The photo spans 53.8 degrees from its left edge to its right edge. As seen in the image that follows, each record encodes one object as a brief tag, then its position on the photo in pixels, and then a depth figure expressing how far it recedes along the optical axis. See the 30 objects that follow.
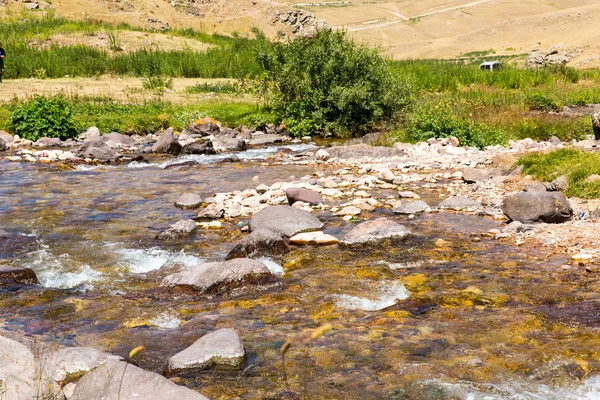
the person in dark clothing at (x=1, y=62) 25.25
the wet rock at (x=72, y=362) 4.52
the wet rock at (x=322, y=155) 16.25
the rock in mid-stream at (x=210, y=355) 4.96
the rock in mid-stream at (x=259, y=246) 8.05
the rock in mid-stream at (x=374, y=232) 8.41
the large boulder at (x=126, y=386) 4.06
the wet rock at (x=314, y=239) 8.46
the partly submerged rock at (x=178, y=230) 9.07
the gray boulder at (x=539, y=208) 8.64
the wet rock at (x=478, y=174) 12.16
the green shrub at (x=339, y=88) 20.17
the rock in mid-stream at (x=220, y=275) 6.78
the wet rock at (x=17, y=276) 7.04
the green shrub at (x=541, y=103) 22.83
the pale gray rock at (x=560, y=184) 10.15
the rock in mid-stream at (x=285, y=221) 9.02
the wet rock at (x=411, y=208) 10.09
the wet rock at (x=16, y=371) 3.93
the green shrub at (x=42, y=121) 19.39
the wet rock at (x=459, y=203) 10.23
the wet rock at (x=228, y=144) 18.83
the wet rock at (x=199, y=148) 17.83
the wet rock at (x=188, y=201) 11.20
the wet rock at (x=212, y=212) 10.42
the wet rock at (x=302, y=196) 10.92
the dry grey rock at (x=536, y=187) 10.14
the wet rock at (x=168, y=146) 18.06
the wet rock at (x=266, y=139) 20.11
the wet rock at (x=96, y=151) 16.67
